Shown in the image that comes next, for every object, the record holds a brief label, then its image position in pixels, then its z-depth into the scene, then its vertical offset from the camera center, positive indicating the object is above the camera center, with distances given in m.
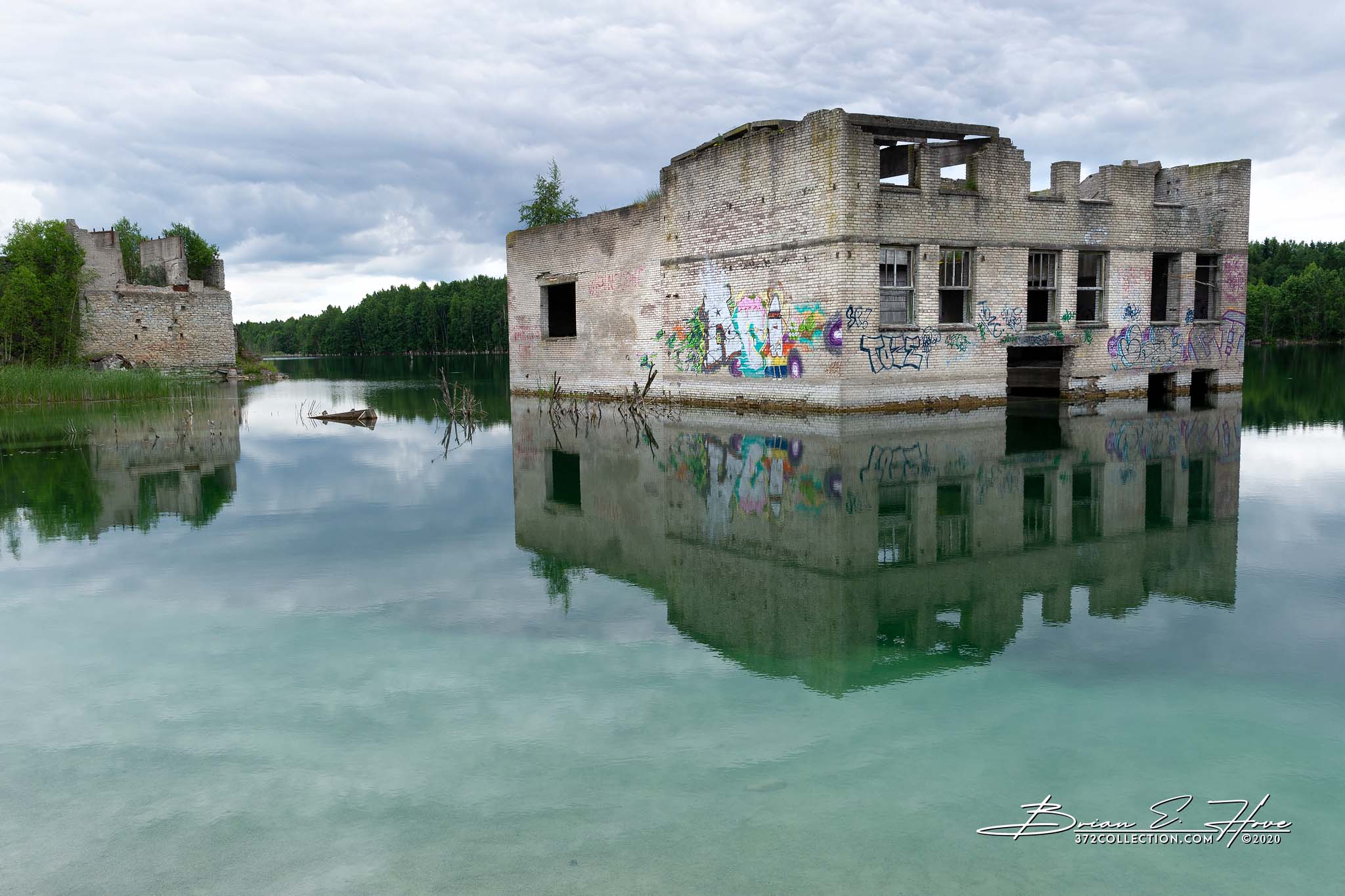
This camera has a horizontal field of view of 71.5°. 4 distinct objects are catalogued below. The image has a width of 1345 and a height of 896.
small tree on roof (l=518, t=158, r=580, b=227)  50.00 +8.48
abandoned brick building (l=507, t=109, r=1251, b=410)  18.38 +1.83
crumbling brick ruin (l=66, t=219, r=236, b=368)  38.44 +2.42
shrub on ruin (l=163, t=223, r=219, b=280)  48.47 +6.05
